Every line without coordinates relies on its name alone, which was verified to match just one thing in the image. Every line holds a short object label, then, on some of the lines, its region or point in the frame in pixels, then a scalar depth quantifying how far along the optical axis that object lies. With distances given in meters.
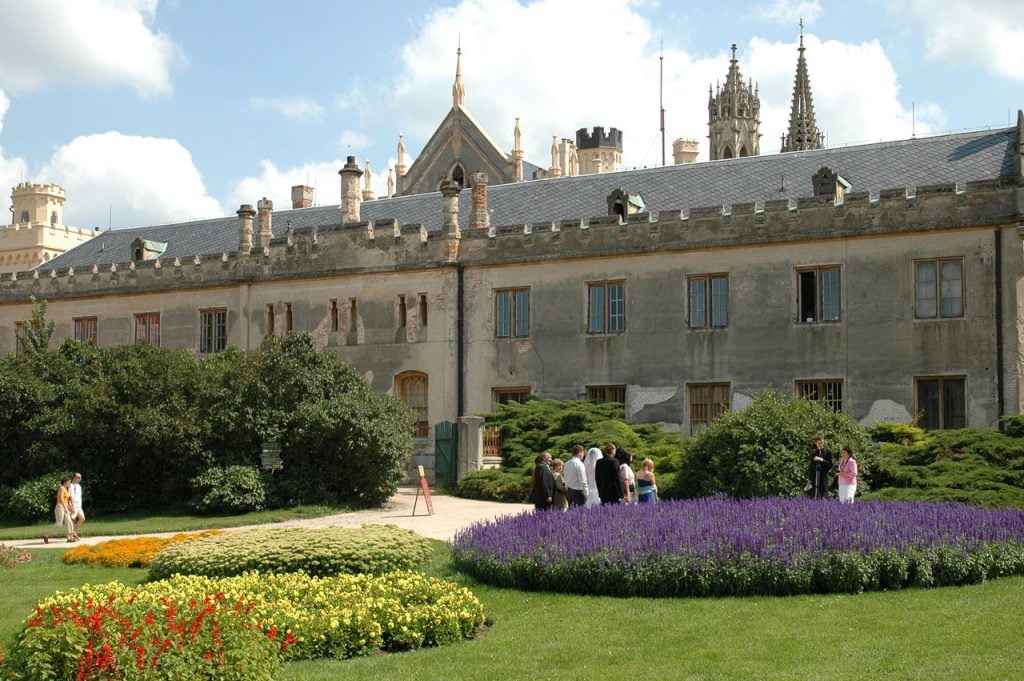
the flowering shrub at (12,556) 20.25
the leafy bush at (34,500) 28.86
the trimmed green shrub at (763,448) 22.83
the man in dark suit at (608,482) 20.80
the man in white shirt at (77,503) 25.50
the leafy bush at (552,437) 29.64
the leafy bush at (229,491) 28.55
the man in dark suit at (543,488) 19.89
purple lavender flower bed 15.03
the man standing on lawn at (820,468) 21.70
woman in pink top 21.06
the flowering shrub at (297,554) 16.61
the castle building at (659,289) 31.67
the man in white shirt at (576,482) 21.16
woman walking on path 25.19
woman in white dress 21.62
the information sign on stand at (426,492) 27.00
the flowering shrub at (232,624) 9.84
